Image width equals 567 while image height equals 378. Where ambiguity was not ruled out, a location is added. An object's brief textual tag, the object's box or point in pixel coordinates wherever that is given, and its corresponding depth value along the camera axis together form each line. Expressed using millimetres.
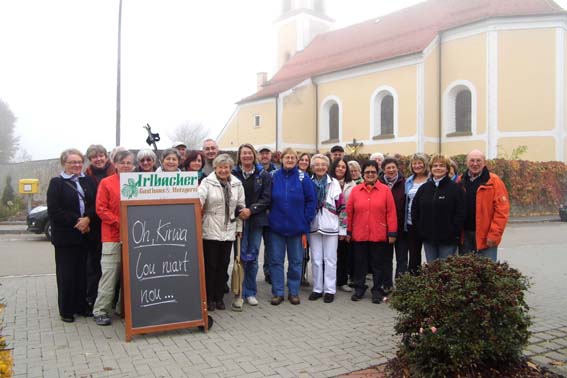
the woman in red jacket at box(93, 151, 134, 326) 5121
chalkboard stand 4711
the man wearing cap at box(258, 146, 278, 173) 7023
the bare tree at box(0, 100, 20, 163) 58791
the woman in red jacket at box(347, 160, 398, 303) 6215
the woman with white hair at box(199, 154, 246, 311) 5512
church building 24875
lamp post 17047
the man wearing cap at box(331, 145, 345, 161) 7172
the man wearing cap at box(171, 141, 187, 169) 7232
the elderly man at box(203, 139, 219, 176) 6629
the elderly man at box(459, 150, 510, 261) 5375
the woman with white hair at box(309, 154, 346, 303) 6355
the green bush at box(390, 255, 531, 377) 3445
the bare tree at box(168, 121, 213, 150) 74438
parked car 13224
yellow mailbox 17297
